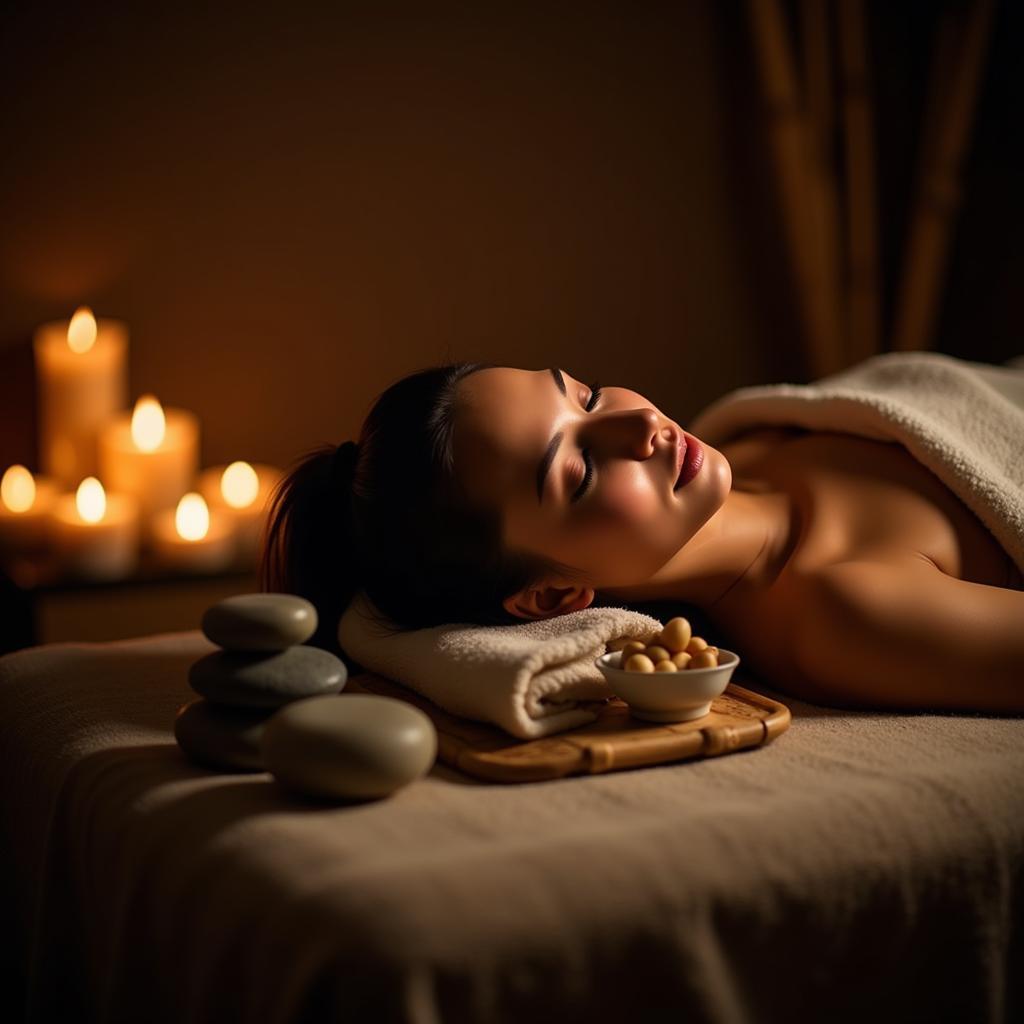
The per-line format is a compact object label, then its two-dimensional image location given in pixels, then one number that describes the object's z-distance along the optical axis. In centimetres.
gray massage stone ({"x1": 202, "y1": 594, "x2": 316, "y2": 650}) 114
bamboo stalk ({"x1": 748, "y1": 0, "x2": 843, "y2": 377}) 284
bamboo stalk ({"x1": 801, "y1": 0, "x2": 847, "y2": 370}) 292
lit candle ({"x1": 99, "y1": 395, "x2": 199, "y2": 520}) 224
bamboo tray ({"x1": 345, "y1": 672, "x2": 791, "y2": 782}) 114
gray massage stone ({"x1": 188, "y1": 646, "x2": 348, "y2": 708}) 114
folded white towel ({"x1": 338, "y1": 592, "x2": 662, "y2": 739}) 119
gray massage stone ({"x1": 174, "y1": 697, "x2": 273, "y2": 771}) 114
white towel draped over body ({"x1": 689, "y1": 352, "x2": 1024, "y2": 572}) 154
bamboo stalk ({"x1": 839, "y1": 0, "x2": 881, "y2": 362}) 293
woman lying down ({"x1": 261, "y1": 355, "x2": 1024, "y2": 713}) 133
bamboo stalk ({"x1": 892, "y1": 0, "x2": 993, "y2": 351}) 289
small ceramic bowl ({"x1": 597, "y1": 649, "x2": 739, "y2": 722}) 119
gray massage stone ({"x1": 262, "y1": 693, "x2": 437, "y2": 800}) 103
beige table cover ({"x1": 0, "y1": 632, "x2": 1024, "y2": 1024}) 87
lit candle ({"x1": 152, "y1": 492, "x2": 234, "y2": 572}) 218
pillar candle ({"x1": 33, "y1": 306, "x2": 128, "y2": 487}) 225
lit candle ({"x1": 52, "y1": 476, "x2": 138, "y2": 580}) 210
